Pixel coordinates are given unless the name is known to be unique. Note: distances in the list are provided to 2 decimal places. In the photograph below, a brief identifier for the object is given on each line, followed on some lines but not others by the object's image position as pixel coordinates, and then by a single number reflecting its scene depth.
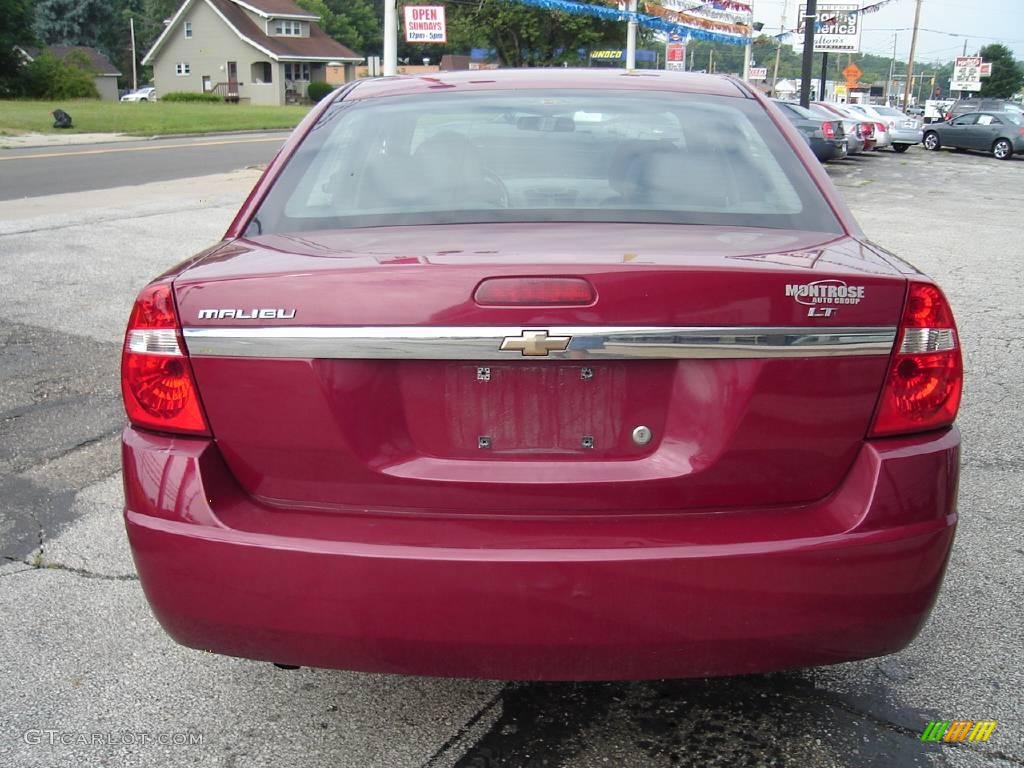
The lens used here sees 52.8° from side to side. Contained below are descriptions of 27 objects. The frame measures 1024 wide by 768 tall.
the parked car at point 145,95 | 83.81
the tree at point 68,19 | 82.94
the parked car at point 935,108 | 60.03
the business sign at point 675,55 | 38.12
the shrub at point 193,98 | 65.94
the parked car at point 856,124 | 28.38
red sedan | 2.17
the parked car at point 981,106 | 41.94
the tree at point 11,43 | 46.31
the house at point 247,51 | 75.88
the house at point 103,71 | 76.81
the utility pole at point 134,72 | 94.69
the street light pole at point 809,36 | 26.80
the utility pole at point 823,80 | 40.36
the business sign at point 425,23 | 21.66
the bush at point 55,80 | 47.78
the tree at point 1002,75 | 92.19
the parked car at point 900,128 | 33.81
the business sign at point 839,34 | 34.78
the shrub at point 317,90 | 69.38
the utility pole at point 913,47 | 76.25
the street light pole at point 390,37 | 18.25
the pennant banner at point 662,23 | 23.70
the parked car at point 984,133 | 32.97
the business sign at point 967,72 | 69.00
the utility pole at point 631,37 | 28.97
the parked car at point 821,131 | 21.98
